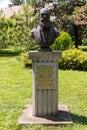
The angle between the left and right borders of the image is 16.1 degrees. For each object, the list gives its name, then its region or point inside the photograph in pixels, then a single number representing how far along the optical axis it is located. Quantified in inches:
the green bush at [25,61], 582.7
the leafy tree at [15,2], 2470.7
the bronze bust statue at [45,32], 252.7
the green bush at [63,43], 697.6
